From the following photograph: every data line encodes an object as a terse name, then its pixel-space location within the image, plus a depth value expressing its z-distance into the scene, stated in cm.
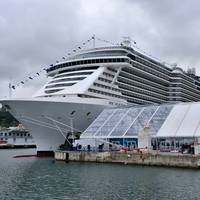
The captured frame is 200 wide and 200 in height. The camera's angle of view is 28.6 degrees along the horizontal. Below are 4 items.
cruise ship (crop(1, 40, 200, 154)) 5294
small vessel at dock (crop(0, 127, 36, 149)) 14504
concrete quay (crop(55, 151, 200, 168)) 4006
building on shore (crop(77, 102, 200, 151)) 4728
